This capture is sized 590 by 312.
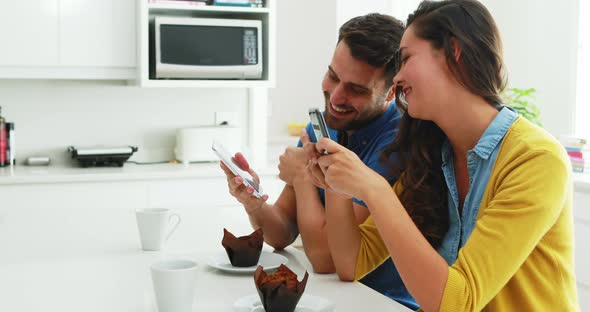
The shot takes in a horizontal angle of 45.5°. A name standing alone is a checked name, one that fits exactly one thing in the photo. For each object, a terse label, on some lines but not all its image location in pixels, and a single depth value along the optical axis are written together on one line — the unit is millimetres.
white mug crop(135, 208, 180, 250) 1677
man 1741
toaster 3781
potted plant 3729
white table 1288
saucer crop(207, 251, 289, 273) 1493
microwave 3602
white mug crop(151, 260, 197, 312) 1146
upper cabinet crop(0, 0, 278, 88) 3488
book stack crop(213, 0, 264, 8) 3691
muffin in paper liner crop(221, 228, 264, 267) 1521
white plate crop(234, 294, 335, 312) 1215
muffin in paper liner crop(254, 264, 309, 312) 1174
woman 1222
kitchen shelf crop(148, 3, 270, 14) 3584
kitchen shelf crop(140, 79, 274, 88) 3584
